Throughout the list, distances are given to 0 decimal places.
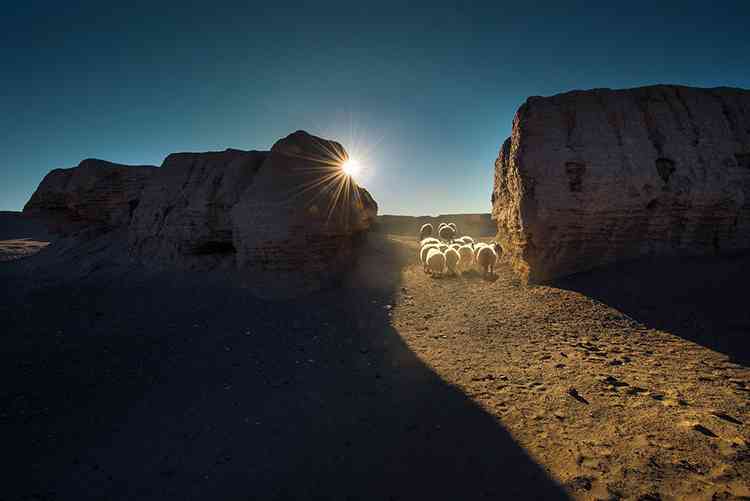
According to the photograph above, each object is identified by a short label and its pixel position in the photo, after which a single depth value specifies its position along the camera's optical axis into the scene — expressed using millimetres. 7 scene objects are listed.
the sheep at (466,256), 10022
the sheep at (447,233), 16488
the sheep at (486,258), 8977
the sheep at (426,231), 18269
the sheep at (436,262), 9430
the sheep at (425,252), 10197
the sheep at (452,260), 9461
